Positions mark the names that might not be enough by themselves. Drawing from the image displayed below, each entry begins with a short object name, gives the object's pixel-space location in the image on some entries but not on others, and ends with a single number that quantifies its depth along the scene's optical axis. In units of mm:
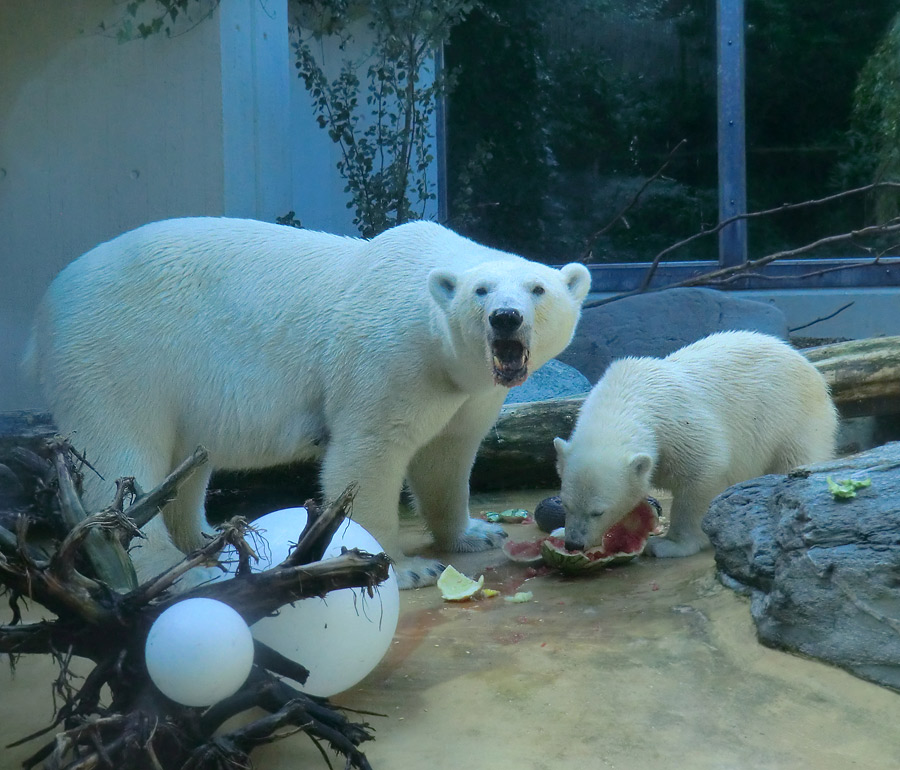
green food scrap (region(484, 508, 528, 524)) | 4309
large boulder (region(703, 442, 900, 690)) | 2295
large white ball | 2094
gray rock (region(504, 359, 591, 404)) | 5277
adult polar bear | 3102
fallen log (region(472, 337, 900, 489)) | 4473
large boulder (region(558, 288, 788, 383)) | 5820
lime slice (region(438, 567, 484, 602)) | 3188
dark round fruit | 3965
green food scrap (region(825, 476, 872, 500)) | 2479
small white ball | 1750
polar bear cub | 3432
